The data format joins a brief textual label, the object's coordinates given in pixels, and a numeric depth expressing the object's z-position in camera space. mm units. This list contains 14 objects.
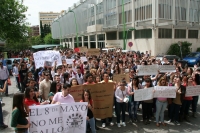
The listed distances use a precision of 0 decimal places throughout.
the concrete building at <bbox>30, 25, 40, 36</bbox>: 184812
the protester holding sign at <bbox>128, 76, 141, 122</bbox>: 6645
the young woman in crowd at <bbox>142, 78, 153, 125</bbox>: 6554
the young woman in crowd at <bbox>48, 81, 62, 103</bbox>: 5983
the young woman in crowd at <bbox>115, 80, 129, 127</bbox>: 6414
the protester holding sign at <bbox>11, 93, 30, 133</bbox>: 4024
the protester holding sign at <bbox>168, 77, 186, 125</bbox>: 6598
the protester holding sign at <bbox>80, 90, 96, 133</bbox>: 5186
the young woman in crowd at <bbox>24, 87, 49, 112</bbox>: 4747
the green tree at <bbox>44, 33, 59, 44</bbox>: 99050
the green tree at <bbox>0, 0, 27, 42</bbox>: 22359
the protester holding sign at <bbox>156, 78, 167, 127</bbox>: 6438
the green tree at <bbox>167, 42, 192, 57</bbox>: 29578
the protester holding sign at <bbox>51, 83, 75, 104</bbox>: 4993
